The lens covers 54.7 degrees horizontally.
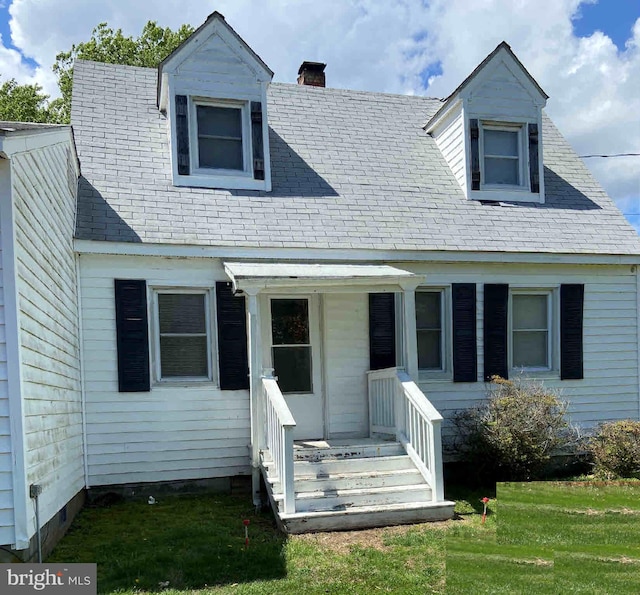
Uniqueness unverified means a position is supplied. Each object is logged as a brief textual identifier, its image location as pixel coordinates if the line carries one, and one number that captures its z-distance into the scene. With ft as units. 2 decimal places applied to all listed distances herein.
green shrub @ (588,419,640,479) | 26.63
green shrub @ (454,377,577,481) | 25.31
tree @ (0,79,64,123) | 74.95
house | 23.86
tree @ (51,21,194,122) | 73.36
